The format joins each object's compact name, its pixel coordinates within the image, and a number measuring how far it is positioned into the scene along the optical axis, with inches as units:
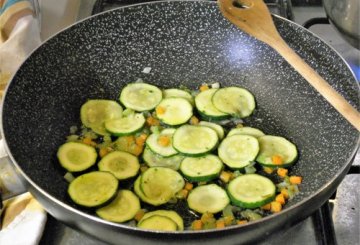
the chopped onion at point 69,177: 38.4
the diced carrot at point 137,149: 41.1
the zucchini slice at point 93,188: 35.3
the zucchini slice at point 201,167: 38.3
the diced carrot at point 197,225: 35.1
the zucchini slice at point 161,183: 37.1
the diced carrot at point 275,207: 36.1
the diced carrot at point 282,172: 38.9
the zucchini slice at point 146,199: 36.6
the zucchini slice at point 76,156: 38.9
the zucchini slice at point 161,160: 40.0
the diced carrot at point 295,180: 37.9
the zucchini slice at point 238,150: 39.4
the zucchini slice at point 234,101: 43.5
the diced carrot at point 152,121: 43.3
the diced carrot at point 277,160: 39.1
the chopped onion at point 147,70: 46.9
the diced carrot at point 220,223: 35.2
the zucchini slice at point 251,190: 36.1
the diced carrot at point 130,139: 41.8
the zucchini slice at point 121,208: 35.3
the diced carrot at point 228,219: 35.6
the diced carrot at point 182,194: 37.6
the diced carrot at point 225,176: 38.9
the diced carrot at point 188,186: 38.3
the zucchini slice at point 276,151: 39.4
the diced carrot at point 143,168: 39.6
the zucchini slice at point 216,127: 42.0
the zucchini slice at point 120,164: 38.7
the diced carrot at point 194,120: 43.4
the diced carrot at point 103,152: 40.5
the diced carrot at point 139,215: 35.6
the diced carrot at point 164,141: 40.9
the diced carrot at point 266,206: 36.6
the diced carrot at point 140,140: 41.8
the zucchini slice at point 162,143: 40.6
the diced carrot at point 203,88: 46.0
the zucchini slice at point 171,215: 34.8
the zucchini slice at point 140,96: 44.1
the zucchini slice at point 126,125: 42.1
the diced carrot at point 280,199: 36.6
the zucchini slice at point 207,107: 43.3
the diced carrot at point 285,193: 37.1
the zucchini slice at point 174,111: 42.8
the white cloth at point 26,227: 34.4
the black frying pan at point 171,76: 38.1
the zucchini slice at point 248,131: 41.8
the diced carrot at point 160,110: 43.5
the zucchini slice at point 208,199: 36.3
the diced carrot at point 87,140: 41.6
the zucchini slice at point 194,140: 39.9
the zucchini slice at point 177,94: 45.0
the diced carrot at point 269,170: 39.5
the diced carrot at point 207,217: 35.5
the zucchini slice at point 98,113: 43.0
